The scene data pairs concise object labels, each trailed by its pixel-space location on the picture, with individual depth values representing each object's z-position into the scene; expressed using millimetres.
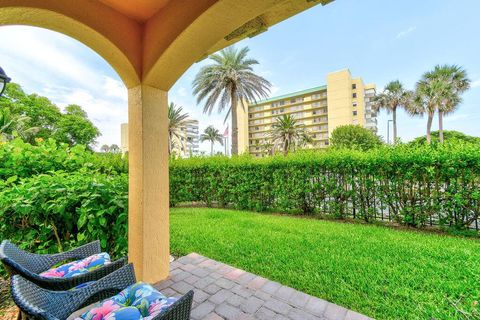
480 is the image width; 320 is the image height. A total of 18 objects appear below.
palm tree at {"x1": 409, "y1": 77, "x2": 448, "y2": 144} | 23969
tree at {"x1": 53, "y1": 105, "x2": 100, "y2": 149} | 26609
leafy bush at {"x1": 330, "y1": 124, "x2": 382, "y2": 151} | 26266
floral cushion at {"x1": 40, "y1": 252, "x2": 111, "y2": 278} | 1696
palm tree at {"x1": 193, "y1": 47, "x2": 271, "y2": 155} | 15305
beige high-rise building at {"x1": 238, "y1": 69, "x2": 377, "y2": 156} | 41188
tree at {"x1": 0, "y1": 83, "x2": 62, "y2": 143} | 21141
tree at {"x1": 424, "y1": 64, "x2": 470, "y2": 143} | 22969
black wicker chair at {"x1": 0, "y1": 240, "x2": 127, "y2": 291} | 1413
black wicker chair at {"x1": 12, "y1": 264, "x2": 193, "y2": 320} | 988
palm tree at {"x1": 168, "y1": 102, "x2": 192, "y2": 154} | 22392
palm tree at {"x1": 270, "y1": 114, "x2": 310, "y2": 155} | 25141
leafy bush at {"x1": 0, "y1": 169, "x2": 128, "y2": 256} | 2256
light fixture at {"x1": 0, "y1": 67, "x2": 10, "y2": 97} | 2105
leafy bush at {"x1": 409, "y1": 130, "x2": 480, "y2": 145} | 31097
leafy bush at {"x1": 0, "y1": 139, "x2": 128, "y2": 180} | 3318
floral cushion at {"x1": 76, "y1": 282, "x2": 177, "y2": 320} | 1133
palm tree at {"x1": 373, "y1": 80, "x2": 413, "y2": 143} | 32106
